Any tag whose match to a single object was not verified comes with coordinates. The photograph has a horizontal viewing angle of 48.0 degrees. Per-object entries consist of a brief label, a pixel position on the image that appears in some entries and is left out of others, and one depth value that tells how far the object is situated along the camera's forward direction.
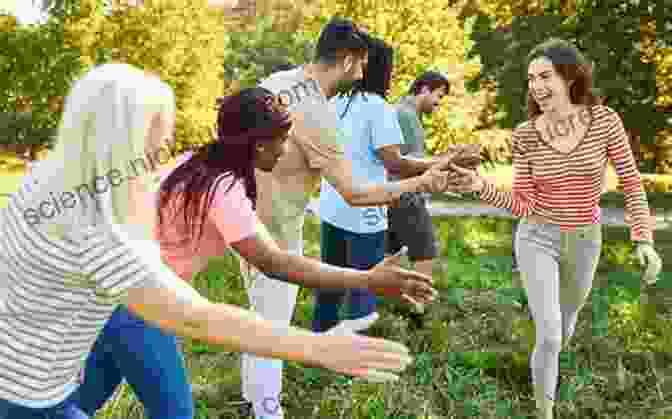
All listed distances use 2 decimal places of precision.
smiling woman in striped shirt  3.68
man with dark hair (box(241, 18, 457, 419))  3.20
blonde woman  1.55
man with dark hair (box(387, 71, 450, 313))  5.57
